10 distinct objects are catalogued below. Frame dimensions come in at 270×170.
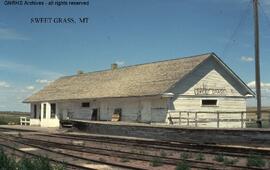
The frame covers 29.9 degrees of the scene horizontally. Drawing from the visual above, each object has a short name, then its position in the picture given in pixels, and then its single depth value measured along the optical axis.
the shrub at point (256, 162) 13.73
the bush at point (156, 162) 14.32
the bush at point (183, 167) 12.06
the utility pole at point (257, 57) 25.88
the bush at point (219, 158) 15.13
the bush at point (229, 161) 14.23
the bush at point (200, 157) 15.65
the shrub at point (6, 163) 10.73
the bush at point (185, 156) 15.96
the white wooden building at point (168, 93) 31.34
